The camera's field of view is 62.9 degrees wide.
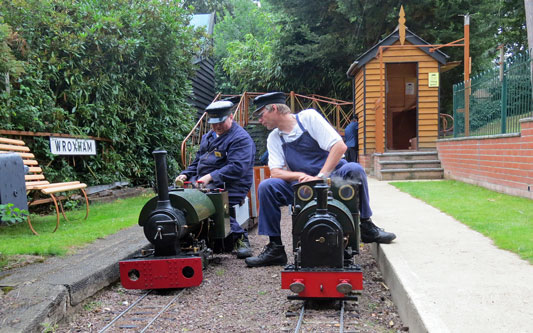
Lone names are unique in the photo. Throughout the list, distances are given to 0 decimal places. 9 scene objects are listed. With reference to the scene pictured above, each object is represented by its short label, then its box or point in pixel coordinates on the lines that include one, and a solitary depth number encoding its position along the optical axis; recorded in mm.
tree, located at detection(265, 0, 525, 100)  15008
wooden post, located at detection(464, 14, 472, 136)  9375
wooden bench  5074
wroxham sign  6680
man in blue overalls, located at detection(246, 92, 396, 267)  3938
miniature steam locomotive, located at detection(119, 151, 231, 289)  3438
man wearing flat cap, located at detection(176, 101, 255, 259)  4750
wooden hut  11648
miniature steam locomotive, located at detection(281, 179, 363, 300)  2869
